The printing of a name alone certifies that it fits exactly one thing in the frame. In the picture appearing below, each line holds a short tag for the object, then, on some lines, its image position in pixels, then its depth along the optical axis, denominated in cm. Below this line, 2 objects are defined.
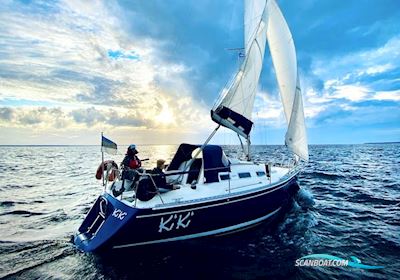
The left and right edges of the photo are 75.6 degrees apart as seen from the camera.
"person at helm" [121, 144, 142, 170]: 917
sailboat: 729
